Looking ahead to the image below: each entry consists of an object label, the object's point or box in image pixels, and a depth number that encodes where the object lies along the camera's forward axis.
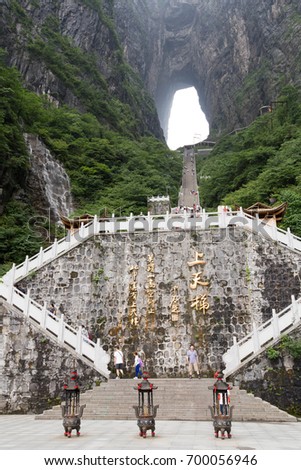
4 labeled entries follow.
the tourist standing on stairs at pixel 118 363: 13.71
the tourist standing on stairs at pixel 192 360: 13.23
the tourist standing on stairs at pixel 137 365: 13.40
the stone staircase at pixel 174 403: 10.83
